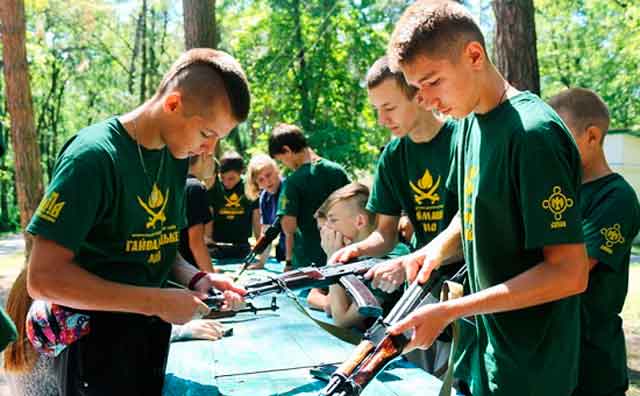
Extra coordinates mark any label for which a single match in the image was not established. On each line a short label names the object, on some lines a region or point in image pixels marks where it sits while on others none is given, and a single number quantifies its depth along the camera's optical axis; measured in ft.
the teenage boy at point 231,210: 23.72
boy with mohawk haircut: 6.11
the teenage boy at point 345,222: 13.80
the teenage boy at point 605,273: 8.13
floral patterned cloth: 6.70
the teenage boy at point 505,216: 5.89
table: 9.64
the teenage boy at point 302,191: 19.01
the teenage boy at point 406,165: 11.26
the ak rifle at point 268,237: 19.70
